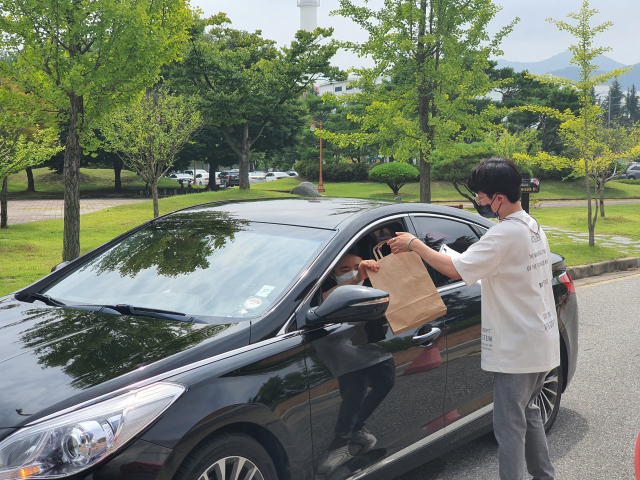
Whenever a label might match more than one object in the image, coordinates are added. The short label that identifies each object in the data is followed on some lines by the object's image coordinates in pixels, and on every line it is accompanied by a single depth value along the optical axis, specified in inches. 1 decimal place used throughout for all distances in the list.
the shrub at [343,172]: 1752.0
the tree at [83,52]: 350.9
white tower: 5246.1
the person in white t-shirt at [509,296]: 112.1
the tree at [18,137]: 373.4
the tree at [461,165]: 1269.4
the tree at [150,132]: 808.3
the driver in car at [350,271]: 117.6
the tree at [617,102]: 4952.5
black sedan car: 83.4
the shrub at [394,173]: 1380.4
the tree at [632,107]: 5044.3
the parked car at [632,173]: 2033.7
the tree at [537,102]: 1845.5
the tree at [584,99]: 573.3
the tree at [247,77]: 1173.7
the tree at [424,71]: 621.3
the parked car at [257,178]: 2204.6
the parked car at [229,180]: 1950.1
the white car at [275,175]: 2367.0
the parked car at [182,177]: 2042.8
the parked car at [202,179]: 2057.1
